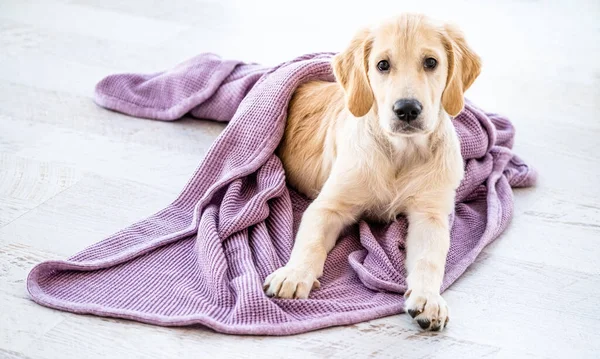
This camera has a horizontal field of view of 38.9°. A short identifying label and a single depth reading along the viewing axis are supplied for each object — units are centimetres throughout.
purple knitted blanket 229
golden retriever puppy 240
